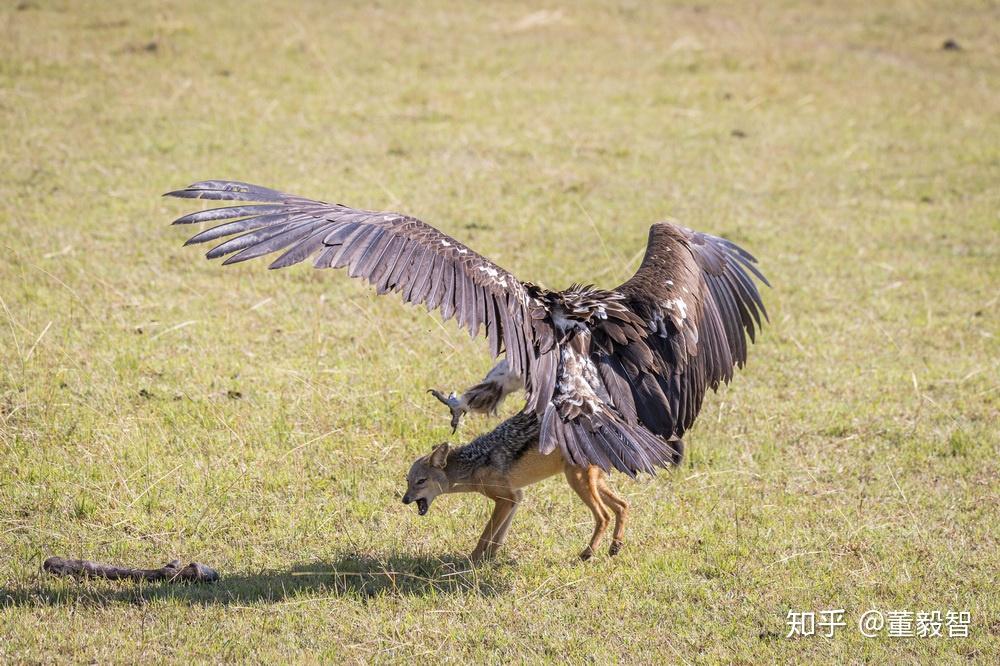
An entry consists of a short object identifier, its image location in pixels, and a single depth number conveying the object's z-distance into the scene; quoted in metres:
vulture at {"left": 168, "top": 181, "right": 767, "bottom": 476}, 10.40
